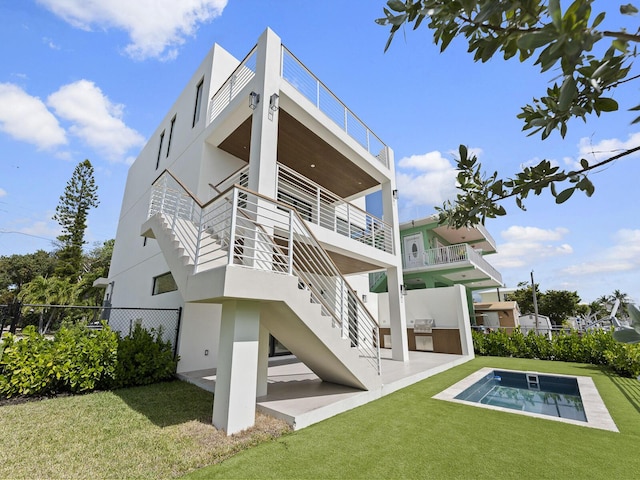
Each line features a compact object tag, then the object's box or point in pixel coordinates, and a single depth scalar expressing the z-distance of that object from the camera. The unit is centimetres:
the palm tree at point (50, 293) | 2102
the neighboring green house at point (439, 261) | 1677
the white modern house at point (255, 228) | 468
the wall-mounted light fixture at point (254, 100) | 692
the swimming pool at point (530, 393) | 631
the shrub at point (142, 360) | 730
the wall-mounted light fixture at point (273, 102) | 691
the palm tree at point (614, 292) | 4488
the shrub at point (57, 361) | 609
